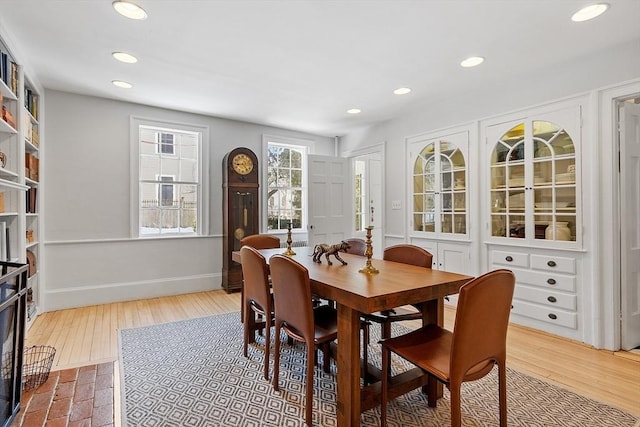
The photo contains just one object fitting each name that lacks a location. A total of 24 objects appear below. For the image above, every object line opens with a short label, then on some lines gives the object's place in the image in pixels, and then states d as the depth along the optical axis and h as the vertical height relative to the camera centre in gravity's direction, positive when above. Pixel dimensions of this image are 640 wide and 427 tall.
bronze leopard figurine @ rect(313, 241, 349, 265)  2.45 -0.28
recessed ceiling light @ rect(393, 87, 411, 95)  3.70 +1.39
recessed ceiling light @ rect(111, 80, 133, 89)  3.51 +1.41
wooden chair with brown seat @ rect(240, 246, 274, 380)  2.25 -0.55
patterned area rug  1.87 -1.16
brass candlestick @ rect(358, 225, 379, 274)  2.10 -0.31
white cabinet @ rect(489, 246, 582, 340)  3.02 -0.73
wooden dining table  1.60 -0.44
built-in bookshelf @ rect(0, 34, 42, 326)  2.66 +0.46
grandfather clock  4.67 +0.14
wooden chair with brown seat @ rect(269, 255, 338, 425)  1.81 -0.58
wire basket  2.20 -1.10
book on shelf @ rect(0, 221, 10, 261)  2.48 -0.20
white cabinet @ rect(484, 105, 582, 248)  3.05 +0.34
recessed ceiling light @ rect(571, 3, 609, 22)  2.19 +1.36
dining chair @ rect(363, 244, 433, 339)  2.19 -0.36
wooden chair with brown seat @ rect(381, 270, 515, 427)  1.42 -0.64
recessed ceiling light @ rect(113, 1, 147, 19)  2.16 +1.37
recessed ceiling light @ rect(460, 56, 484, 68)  2.95 +1.37
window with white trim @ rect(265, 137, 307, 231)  5.43 +0.50
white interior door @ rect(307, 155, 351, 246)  5.20 +0.22
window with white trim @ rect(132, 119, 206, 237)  4.42 +0.48
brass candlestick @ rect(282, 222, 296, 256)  2.93 -0.33
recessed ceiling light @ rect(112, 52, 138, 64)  2.87 +1.39
